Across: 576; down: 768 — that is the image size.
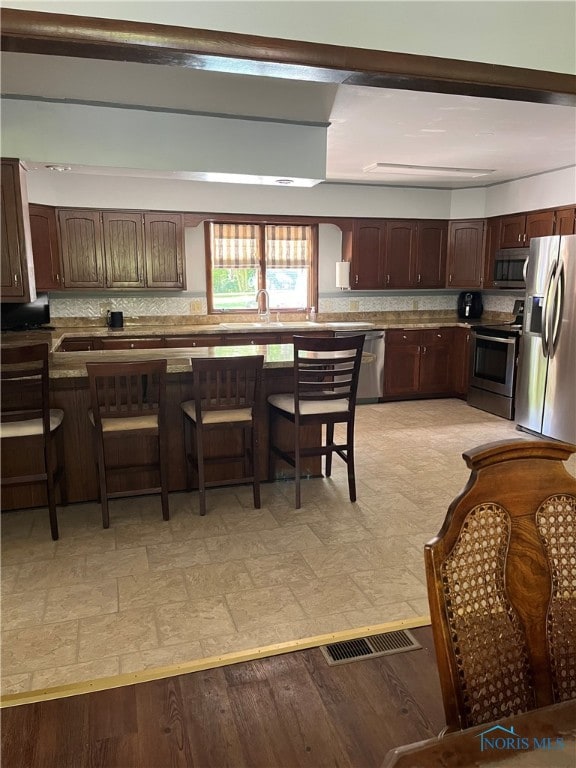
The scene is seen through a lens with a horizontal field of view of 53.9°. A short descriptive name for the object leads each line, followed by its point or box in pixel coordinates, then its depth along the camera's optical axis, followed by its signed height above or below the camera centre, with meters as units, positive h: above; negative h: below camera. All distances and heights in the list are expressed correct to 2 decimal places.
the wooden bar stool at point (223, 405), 3.35 -0.74
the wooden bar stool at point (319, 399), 3.50 -0.75
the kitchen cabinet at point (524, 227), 5.77 +0.58
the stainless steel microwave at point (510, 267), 6.10 +0.17
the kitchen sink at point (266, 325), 6.15 -0.46
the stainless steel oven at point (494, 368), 5.86 -0.91
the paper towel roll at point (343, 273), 6.72 +0.12
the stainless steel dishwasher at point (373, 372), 6.56 -1.02
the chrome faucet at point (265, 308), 6.73 -0.29
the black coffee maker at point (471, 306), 7.23 -0.29
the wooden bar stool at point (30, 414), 2.91 -0.71
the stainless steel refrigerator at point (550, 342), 4.99 -0.54
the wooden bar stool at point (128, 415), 3.15 -0.75
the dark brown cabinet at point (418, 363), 6.69 -0.94
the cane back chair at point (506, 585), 1.10 -0.60
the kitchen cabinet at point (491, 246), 6.55 +0.42
